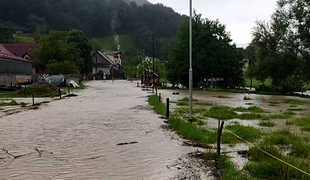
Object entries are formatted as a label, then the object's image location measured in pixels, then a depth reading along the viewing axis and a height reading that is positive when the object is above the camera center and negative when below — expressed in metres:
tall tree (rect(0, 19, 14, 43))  100.69 +11.78
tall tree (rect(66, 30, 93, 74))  89.62 +8.06
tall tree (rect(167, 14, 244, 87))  60.19 +3.59
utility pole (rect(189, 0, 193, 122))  14.79 +0.72
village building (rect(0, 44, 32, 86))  38.28 +0.79
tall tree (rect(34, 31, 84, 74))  57.94 +3.61
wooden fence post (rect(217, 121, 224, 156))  8.95 -1.60
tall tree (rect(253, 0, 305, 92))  45.81 +3.72
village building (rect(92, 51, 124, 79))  123.75 +3.78
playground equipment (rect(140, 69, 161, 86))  64.00 -0.18
